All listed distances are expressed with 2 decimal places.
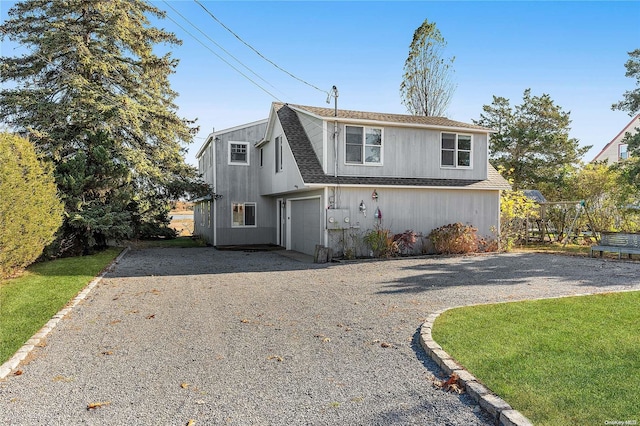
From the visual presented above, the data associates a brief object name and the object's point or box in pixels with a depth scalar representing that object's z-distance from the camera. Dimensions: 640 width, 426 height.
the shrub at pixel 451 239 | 15.98
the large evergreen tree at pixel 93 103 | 15.43
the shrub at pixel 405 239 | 15.37
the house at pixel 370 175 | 15.18
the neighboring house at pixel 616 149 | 36.84
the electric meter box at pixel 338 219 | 14.62
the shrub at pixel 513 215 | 17.94
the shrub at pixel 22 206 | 9.49
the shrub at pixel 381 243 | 14.98
